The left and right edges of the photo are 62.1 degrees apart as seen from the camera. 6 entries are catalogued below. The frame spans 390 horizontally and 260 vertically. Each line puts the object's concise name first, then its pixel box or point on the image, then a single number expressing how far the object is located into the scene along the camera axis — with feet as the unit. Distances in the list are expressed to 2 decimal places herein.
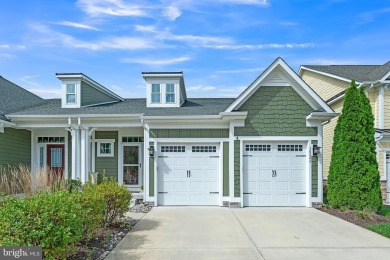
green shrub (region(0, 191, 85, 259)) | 14.82
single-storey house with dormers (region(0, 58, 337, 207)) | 38.32
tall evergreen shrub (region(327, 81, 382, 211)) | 34.22
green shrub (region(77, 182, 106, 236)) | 19.61
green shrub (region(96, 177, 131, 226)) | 25.41
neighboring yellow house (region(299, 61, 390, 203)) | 45.29
